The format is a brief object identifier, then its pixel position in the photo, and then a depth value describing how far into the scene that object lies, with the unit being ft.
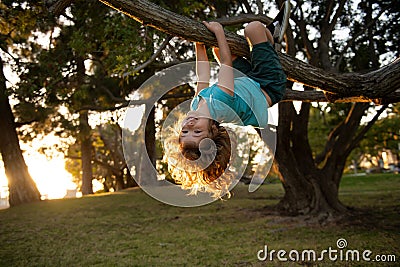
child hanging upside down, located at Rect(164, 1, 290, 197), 11.60
